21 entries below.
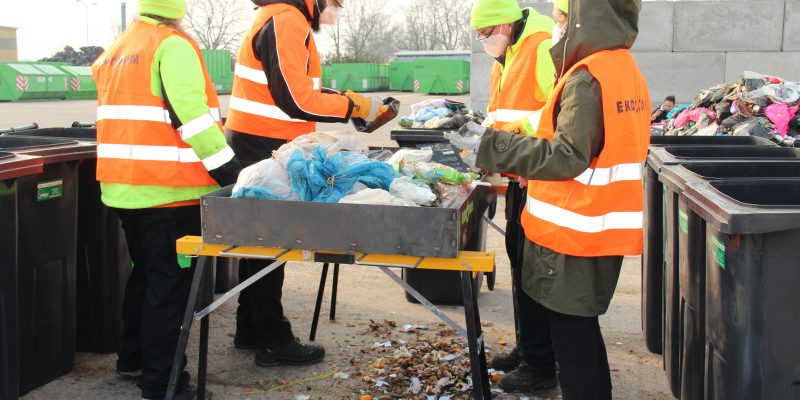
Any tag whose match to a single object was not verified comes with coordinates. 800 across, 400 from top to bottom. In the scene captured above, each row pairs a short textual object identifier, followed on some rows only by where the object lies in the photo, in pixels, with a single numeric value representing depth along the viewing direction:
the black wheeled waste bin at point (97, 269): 4.18
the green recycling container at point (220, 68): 36.19
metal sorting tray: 2.87
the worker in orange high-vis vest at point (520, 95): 3.76
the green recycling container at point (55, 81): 29.47
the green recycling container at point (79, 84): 30.52
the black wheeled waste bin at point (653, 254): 4.32
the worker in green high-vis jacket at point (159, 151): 3.45
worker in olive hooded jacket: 2.64
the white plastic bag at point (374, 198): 2.97
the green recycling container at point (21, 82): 28.00
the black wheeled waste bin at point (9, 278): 3.31
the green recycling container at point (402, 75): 39.19
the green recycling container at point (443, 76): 34.38
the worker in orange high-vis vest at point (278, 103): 3.92
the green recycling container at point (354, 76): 38.44
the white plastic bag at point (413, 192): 3.04
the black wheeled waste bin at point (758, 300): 2.35
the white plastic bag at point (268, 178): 3.09
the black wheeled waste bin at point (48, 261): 3.68
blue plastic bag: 3.13
